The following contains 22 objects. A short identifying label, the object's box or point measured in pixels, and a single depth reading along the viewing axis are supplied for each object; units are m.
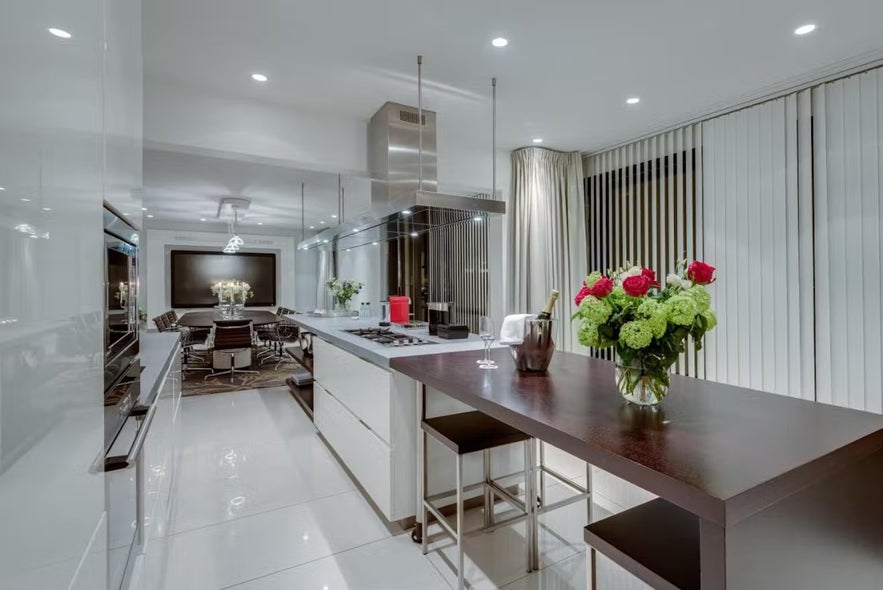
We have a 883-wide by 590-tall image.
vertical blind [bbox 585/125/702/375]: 3.78
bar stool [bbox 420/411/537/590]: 1.77
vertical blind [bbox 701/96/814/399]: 3.10
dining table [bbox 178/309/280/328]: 6.46
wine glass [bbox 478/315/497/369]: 2.03
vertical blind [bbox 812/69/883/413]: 2.74
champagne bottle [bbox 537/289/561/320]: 1.94
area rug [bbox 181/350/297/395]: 5.24
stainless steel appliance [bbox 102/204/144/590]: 1.09
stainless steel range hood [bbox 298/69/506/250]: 3.17
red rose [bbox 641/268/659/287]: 1.33
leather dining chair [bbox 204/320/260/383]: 5.57
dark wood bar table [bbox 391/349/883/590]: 0.86
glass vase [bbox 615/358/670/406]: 1.32
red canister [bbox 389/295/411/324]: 3.84
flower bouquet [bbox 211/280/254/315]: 7.30
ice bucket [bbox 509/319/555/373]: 1.87
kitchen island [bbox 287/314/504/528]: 2.19
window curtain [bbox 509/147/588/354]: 4.45
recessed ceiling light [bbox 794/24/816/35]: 2.40
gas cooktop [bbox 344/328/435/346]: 2.68
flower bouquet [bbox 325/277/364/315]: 4.57
